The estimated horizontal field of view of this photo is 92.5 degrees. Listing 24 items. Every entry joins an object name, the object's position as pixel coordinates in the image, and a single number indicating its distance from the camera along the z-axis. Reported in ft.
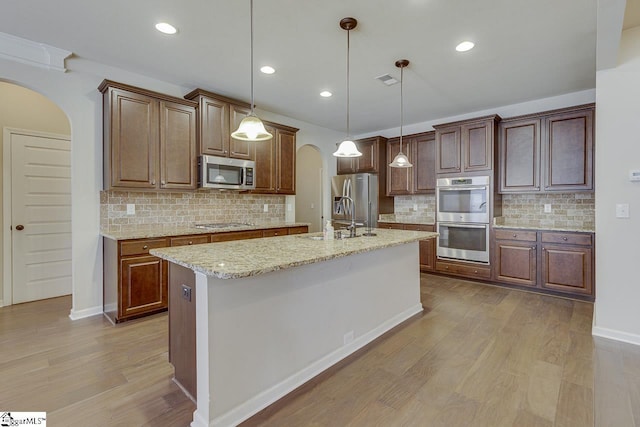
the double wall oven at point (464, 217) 14.03
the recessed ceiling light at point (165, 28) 8.02
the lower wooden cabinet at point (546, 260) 11.78
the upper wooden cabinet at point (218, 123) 11.87
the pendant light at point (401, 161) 10.89
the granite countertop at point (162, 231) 9.59
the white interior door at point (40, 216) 11.59
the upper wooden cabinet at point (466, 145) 13.94
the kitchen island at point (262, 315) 5.10
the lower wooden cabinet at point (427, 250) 15.81
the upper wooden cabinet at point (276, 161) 13.99
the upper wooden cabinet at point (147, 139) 9.95
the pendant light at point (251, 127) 7.20
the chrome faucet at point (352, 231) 9.29
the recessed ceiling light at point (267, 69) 10.55
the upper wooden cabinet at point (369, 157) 18.15
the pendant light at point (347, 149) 8.93
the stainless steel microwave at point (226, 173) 11.82
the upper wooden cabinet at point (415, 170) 16.53
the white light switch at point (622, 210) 8.29
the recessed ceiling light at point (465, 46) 8.92
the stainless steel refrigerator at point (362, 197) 17.67
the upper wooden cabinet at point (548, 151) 12.24
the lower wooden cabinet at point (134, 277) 9.46
